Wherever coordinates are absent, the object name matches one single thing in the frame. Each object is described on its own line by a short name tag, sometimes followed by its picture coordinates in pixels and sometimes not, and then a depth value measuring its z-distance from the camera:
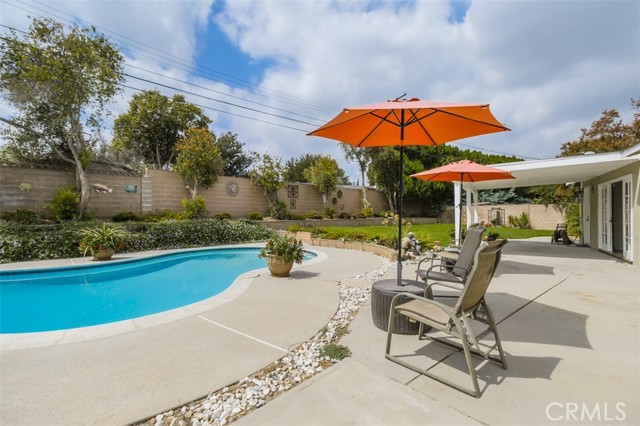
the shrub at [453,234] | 10.81
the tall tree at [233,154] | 32.94
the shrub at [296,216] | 18.03
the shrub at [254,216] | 16.52
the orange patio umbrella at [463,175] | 6.29
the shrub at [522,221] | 19.67
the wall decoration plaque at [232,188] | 16.80
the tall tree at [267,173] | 17.30
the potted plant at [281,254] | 6.19
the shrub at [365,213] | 21.64
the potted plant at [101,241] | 8.92
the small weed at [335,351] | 2.78
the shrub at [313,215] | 18.89
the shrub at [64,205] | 11.26
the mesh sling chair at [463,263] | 4.27
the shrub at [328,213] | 19.95
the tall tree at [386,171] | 21.28
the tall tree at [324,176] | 20.29
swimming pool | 5.17
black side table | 3.30
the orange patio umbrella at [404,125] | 3.05
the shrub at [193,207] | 14.46
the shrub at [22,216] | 10.41
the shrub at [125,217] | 12.77
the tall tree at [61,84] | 10.37
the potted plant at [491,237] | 8.93
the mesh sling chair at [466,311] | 2.25
